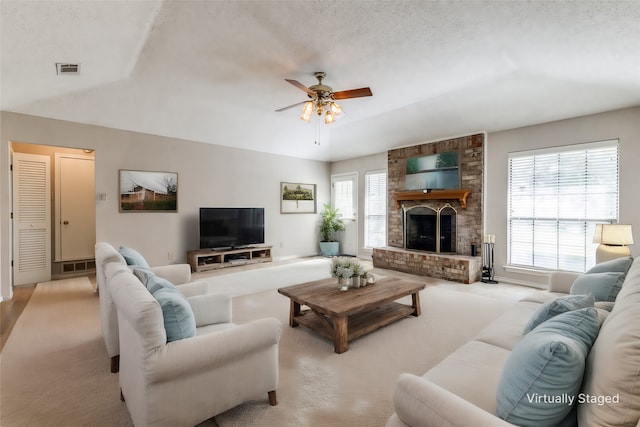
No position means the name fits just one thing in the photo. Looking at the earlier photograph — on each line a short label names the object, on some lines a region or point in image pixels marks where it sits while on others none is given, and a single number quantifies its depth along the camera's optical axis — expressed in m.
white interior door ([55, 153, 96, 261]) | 5.26
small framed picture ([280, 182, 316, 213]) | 7.23
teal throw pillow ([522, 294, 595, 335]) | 1.47
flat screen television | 5.78
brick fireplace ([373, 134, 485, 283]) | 5.18
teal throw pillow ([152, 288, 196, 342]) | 1.59
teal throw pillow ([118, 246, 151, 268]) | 2.71
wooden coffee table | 2.60
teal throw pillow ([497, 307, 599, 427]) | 0.98
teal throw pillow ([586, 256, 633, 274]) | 2.23
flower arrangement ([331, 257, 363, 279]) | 3.13
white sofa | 0.88
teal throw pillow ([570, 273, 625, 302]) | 2.09
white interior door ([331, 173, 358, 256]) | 7.58
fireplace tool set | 4.98
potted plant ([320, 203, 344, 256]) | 7.60
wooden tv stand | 5.61
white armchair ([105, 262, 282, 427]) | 1.43
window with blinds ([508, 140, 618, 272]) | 4.09
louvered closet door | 4.74
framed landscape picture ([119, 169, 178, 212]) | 5.09
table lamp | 3.38
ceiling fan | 3.32
